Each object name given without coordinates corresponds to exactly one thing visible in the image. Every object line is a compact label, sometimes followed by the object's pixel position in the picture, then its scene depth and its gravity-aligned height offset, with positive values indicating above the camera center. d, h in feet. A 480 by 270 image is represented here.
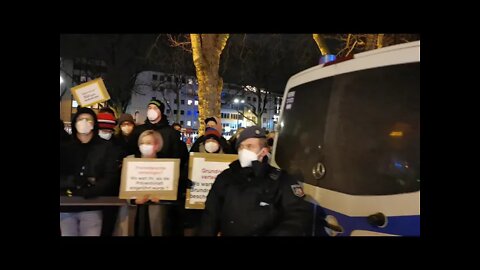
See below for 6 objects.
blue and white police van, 7.07 -0.22
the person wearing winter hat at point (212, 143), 14.43 -0.38
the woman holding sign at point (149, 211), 11.48 -2.60
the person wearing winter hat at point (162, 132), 14.50 +0.10
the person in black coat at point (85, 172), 11.19 -1.30
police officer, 8.77 -1.76
